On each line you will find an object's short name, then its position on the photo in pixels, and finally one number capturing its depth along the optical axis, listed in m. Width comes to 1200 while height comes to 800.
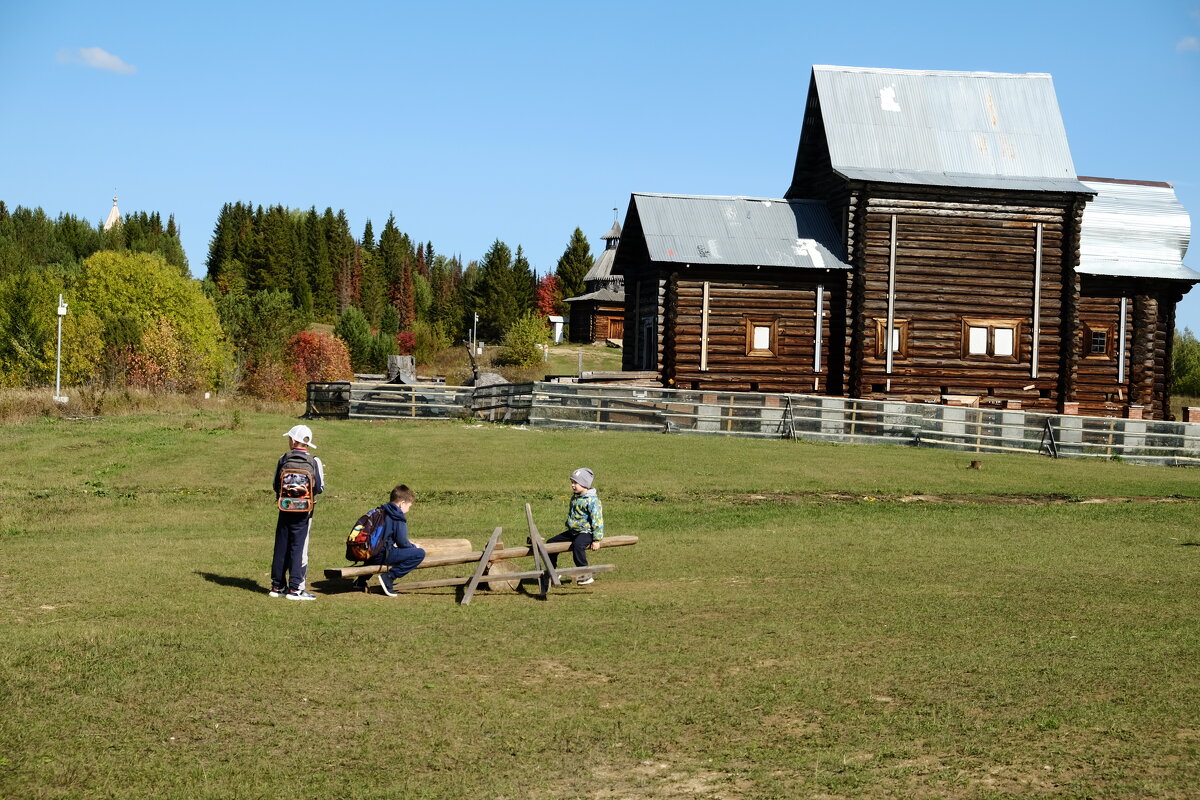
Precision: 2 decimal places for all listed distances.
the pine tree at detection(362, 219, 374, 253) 191.75
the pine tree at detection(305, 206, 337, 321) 156.12
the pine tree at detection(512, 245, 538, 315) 122.75
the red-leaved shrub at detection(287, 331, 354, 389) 113.88
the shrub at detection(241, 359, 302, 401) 91.94
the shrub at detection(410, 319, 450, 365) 124.06
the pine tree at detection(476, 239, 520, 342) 120.88
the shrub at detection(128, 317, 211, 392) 78.75
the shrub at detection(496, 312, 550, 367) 87.56
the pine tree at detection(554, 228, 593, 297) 125.06
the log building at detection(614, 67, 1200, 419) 41.97
